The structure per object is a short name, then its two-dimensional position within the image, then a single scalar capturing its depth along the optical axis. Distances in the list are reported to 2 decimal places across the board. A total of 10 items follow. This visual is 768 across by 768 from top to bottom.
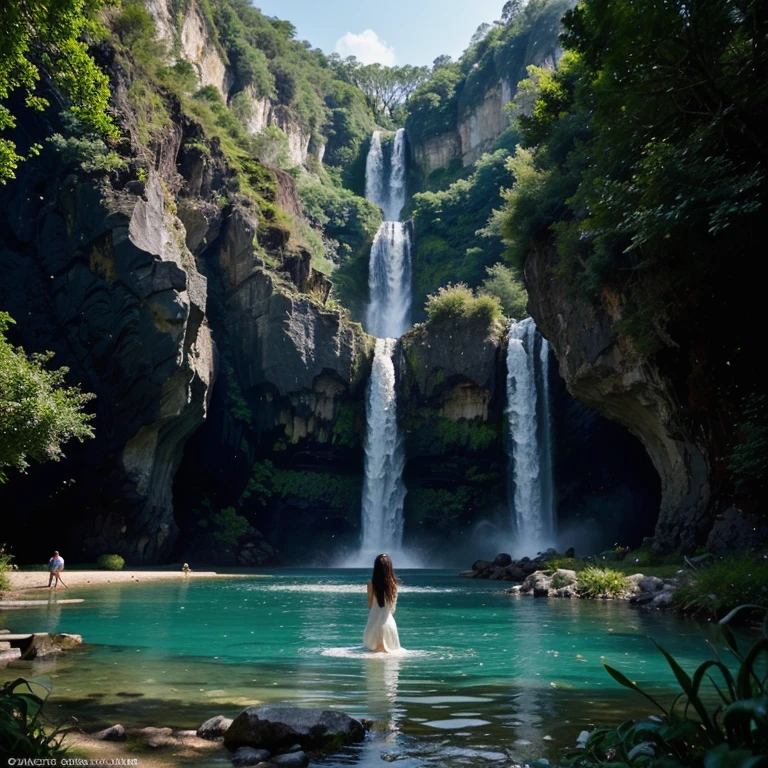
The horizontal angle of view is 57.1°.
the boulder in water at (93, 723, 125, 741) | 4.90
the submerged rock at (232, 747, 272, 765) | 4.54
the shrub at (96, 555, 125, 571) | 27.64
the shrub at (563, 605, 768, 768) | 2.46
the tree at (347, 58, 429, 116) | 80.38
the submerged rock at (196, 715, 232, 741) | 5.11
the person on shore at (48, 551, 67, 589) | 19.38
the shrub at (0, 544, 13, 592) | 17.16
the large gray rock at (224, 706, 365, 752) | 4.82
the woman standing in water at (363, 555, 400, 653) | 8.98
